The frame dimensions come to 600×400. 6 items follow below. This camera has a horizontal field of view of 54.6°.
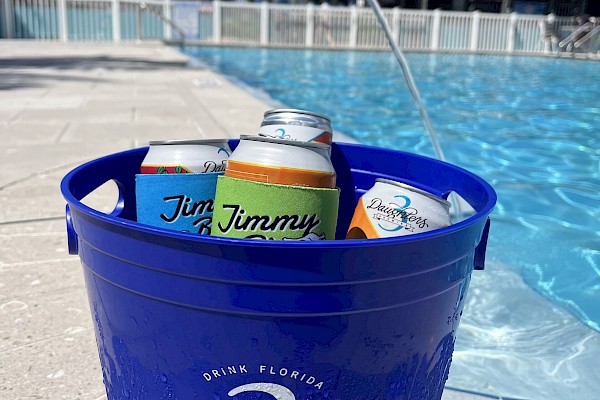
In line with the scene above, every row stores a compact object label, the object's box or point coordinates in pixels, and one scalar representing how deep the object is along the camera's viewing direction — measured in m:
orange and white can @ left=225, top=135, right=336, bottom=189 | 0.35
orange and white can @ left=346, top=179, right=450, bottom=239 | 0.36
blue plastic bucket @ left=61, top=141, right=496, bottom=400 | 0.28
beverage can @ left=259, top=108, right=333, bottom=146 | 0.46
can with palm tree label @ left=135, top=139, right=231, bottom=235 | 0.38
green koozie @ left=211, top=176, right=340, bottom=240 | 0.33
